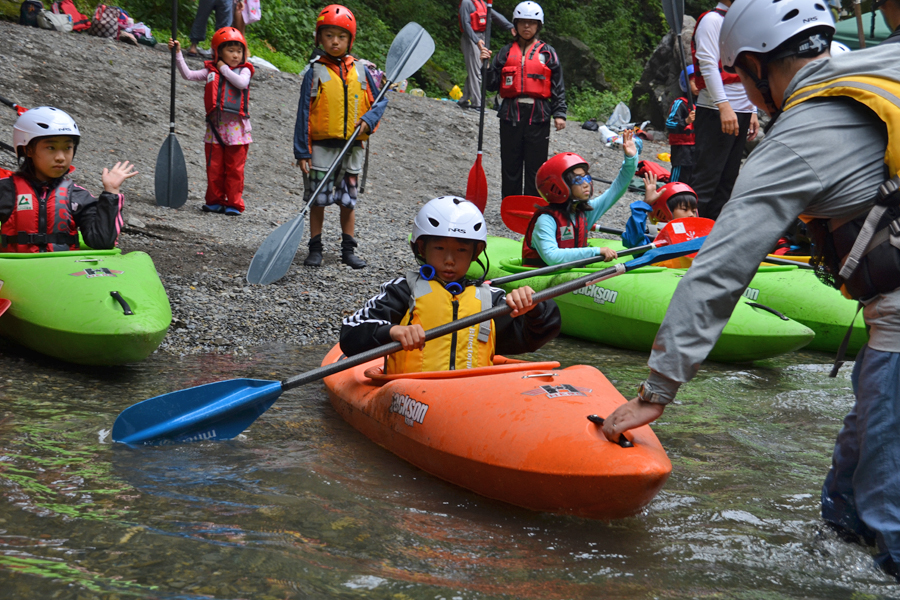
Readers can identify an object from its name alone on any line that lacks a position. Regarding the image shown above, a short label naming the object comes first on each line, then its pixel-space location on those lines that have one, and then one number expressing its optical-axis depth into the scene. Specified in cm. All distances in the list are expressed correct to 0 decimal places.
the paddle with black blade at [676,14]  691
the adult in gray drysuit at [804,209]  179
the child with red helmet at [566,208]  518
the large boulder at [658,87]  1448
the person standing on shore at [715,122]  577
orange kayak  235
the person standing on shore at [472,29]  1269
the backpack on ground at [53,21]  1104
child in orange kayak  335
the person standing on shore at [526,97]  741
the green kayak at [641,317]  445
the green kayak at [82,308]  365
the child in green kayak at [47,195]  420
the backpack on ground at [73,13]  1140
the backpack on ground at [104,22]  1143
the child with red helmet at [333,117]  594
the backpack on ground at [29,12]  1091
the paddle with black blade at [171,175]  723
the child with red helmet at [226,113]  723
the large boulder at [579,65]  1873
